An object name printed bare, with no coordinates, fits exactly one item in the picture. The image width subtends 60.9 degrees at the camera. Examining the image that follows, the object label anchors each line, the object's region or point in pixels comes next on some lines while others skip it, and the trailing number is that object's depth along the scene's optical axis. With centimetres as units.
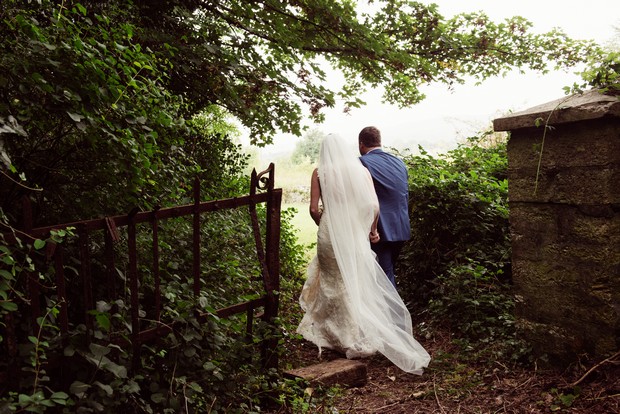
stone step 401
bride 494
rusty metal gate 231
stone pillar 338
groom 563
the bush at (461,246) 518
